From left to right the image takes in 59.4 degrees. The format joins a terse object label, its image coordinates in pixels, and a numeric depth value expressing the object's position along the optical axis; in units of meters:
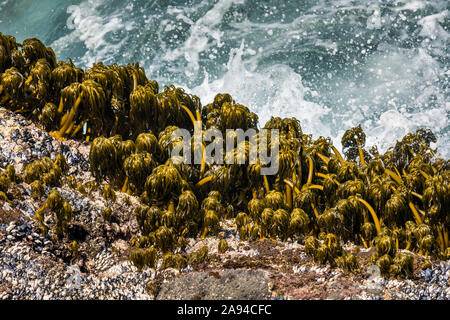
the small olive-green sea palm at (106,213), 7.10
